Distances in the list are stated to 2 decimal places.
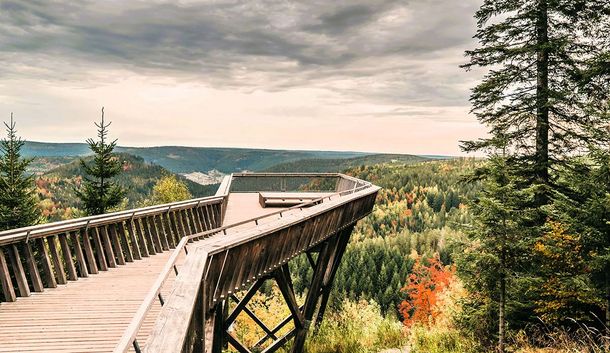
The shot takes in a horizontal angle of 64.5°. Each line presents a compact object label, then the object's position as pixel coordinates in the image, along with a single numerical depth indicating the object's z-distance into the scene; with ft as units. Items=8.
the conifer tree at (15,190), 95.40
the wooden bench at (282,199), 66.85
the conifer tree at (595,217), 45.34
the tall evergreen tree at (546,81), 55.16
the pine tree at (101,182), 99.71
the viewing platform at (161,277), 17.40
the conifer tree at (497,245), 51.62
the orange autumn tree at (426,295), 187.60
